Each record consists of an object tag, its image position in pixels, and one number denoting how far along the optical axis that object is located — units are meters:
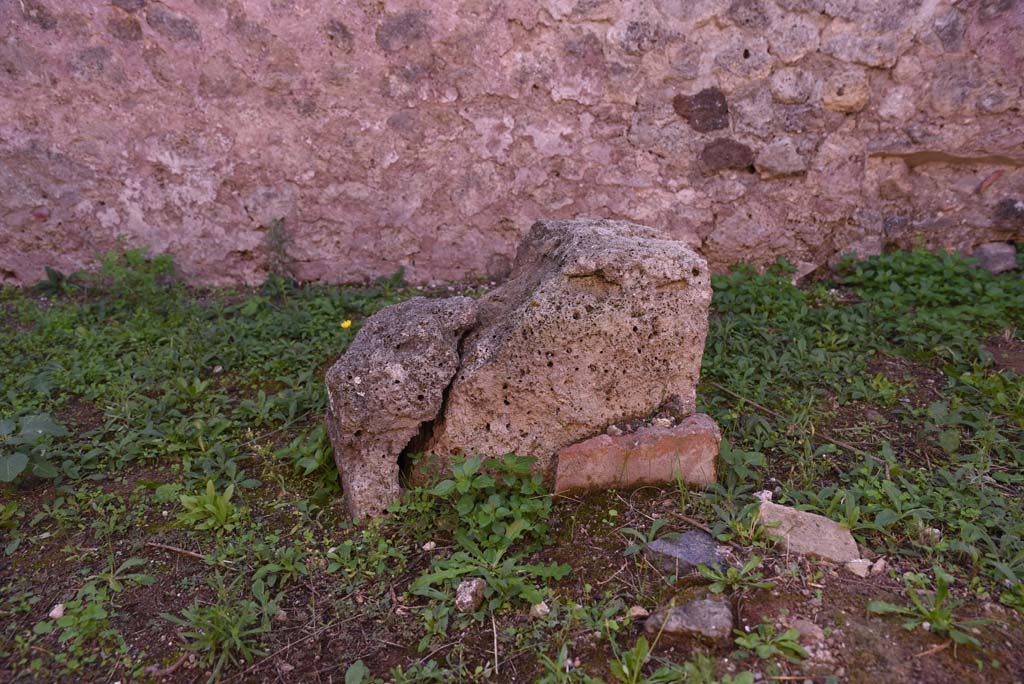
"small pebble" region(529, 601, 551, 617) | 1.99
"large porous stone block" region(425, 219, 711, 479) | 2.30
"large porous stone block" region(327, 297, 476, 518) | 2.26
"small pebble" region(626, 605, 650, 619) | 1.97
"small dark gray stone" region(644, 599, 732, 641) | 1.86
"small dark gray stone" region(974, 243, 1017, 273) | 4.22
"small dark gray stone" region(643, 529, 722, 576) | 2.09
